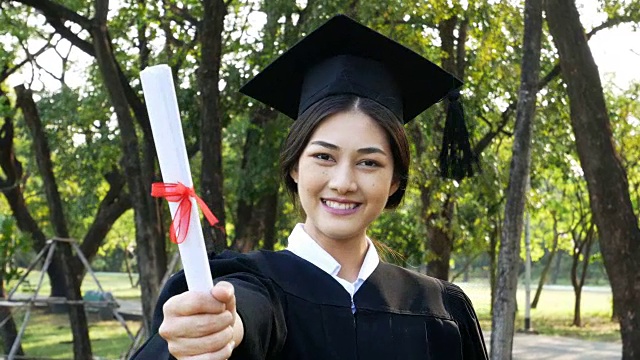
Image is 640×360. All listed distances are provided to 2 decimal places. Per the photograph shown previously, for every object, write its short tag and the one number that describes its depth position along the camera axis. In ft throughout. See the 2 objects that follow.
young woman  8.30
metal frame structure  50.49
